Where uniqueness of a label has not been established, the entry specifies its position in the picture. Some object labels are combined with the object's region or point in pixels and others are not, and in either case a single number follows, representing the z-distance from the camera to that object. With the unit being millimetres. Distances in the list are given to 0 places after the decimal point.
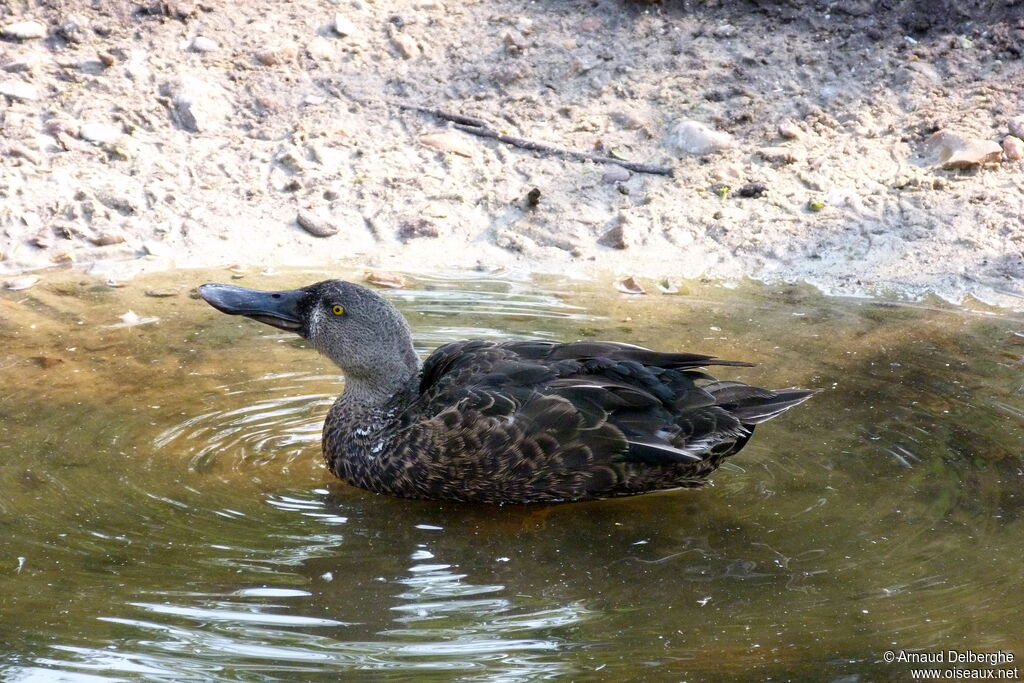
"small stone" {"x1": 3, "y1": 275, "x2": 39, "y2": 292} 14320
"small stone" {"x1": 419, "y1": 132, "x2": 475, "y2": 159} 17187
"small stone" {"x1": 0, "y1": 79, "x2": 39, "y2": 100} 16859
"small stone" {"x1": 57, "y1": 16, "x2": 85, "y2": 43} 17812
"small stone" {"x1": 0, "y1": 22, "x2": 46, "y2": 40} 17641
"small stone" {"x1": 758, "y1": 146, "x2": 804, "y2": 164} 16766
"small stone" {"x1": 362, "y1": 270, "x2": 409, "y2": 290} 14836
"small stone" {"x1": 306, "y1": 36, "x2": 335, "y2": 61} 18219
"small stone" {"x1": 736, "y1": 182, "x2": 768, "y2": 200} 16437
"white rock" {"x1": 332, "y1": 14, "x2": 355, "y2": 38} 18484
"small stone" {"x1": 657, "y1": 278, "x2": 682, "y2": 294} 14969
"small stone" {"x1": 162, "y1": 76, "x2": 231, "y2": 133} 17203
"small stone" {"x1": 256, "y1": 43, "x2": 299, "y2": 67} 17984
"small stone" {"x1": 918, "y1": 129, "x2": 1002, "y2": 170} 16219
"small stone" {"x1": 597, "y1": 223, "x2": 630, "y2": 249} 15820
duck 9812
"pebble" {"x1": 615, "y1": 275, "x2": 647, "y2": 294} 14859
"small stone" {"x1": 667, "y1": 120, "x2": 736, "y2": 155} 17047
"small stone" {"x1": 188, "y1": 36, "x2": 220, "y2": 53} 17969
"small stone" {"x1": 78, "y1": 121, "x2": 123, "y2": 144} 16734
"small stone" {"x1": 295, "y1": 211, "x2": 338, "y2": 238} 15914
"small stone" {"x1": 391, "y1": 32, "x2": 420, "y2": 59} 18375
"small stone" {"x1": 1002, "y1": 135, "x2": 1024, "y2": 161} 16312
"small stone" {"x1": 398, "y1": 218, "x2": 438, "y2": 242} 16031
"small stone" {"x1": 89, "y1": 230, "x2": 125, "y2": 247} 15430
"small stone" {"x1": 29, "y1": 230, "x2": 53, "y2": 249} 15305
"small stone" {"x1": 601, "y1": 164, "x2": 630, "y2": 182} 16781
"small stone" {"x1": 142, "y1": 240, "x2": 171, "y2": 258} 15445
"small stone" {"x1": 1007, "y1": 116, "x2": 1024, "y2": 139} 16547
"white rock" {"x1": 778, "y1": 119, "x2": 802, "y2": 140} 17094
